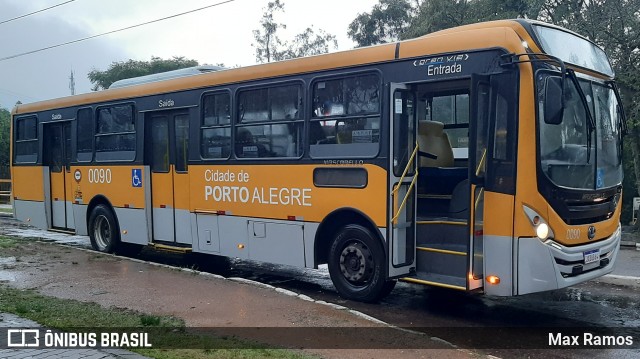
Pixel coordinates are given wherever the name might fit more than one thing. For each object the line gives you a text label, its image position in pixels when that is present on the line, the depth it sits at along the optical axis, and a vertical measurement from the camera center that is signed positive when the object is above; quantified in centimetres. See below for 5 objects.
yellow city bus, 670 -15
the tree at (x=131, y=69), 4703 +696
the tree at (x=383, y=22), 3338 +748
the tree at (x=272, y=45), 4256 +792
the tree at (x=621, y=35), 1680 +330
